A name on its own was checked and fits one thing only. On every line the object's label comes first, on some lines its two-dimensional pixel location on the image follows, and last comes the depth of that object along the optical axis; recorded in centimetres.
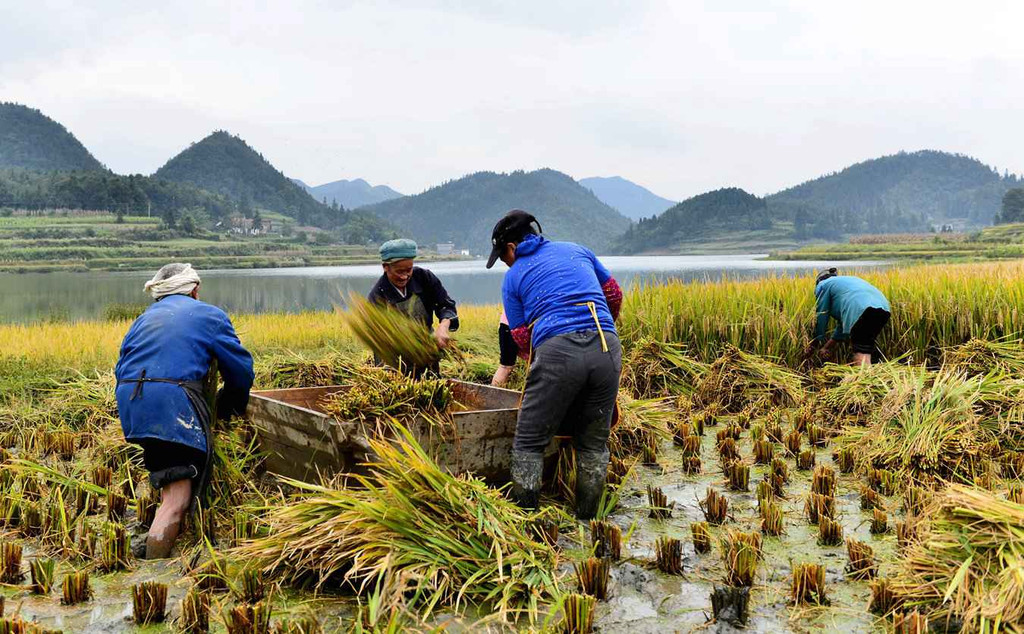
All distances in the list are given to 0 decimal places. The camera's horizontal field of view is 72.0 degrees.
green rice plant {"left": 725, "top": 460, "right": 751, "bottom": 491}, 471
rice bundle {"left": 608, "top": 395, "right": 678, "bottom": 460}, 562
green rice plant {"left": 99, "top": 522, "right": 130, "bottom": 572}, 354
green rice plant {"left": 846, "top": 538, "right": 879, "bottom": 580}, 329
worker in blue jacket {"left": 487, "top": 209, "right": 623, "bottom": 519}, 395
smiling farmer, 573
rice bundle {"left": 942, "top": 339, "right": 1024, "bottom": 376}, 644
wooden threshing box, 371
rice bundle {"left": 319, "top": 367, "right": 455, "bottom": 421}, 378
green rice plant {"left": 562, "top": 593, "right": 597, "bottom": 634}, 276
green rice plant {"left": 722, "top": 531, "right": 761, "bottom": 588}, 322
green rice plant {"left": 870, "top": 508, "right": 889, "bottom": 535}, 388
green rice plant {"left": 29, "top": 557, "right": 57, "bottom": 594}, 325
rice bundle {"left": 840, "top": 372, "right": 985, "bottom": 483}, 471
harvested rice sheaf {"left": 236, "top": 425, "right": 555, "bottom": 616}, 304
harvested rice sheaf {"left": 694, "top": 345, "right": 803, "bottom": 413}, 723
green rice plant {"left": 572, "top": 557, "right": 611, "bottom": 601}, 315
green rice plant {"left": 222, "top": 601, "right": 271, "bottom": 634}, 274
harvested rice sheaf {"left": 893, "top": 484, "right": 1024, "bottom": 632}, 252
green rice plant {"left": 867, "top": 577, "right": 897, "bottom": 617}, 294
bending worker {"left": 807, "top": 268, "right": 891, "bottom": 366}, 716
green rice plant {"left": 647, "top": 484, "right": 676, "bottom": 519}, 424
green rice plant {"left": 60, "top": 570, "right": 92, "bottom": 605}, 315
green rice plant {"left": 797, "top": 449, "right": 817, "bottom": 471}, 512
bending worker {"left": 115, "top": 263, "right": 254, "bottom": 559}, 384
